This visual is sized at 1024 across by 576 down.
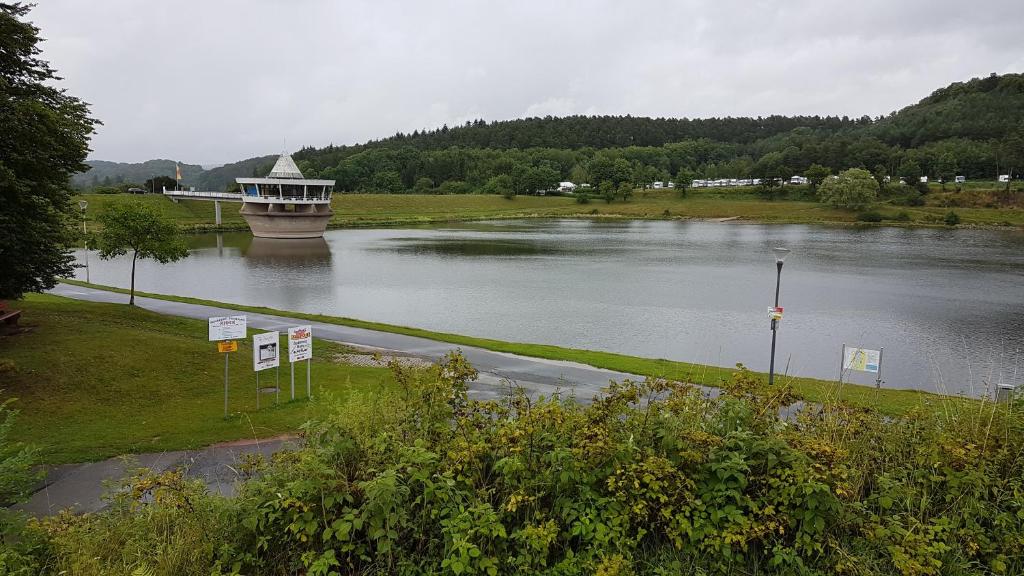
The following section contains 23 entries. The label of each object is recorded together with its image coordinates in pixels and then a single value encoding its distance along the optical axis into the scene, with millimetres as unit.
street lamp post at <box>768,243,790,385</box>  16925
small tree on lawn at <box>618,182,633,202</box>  124362
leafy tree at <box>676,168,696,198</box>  126062
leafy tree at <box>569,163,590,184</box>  154375
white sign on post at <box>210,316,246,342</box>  13398
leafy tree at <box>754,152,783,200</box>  119562
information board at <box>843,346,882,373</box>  12695
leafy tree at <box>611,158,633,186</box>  136425
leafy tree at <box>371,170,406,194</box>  144250
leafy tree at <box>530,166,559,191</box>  137962
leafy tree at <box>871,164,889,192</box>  109481
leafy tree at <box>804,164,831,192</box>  112250
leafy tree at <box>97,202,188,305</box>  25984
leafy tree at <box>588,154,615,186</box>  138000
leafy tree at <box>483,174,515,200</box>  135125
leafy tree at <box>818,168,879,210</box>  98250
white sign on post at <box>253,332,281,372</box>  13188
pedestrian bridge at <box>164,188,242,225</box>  86494
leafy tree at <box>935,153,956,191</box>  115250
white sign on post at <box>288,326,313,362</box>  13445
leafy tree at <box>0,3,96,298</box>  12992
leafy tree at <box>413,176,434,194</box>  145625
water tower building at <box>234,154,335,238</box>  78000
